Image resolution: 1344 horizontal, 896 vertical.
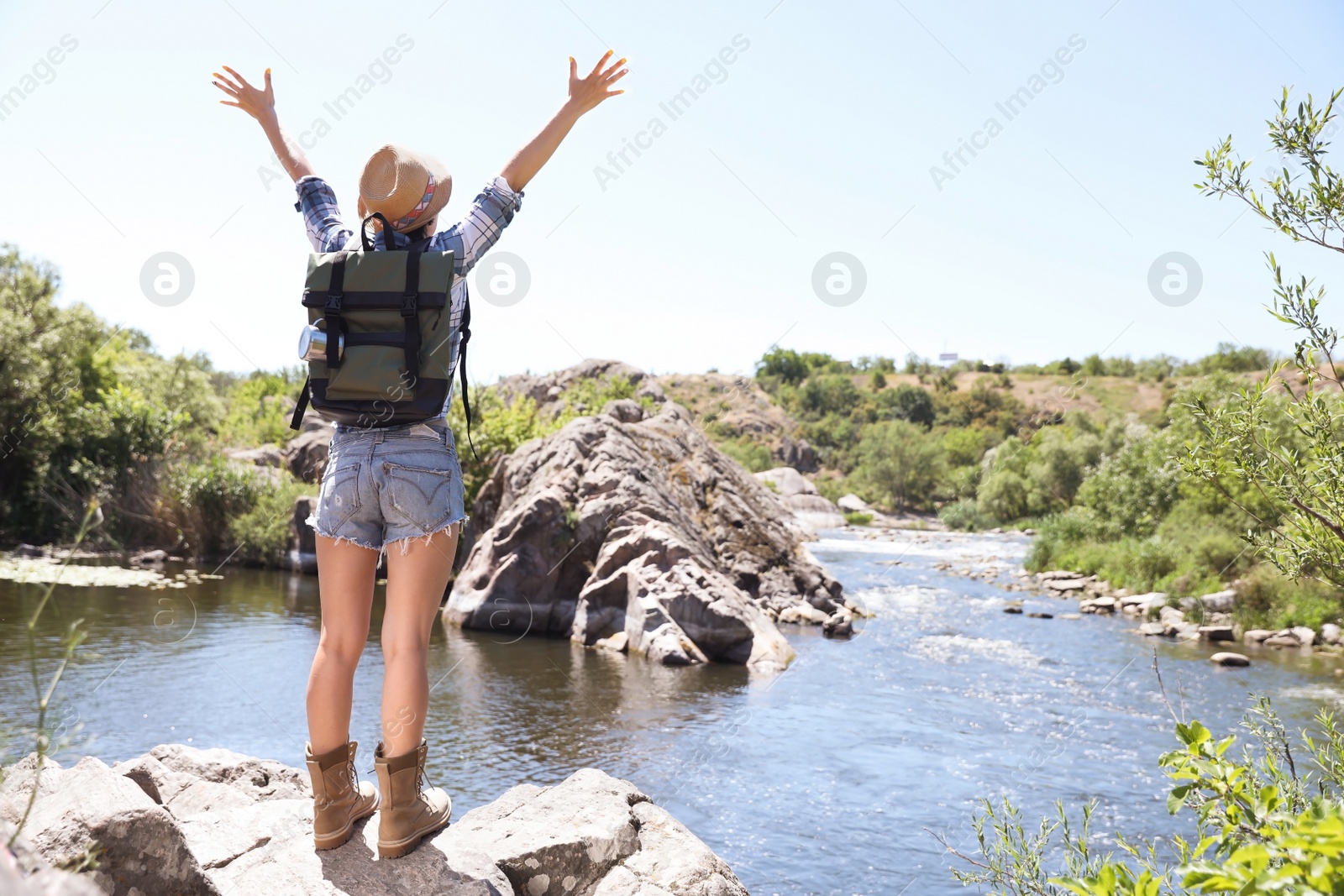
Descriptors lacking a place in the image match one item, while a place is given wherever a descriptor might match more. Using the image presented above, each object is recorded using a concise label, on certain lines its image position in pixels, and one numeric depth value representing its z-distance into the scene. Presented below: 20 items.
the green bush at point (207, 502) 25.06
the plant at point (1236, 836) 1.84
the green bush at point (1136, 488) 31.16
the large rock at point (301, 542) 24.19
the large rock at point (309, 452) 27.83
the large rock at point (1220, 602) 21.52
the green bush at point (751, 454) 61.00
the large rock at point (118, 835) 3.39
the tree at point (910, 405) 87.00
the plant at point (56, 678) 1.82
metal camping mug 3.44
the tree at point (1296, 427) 3.89
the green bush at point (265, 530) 24.73
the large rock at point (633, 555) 15.85
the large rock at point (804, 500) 50.50
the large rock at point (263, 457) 28.78
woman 3.60
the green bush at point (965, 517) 49.62
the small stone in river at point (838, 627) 18.39
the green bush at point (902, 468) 59.56
